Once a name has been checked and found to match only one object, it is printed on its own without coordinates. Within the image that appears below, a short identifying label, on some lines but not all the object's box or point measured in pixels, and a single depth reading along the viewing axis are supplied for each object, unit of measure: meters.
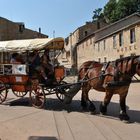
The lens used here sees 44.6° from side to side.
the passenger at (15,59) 6.90
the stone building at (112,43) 17.76
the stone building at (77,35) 33.30
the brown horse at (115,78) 5.09
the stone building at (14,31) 25.58
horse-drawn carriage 6.47
